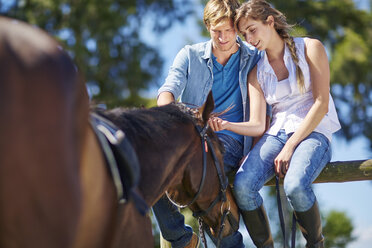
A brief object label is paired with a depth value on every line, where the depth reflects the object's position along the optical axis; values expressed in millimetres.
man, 3715
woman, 3404
